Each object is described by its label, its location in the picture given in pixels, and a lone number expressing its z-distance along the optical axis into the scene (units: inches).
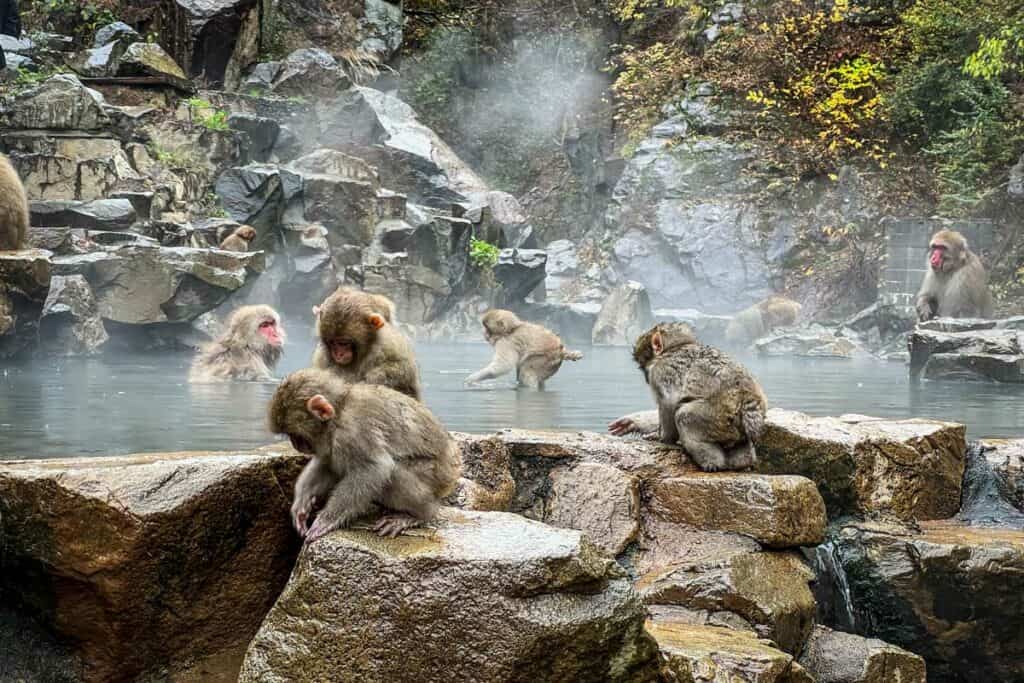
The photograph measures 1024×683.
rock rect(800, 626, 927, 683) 145.1
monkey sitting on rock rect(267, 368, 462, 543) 114.3
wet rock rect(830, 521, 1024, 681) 164.9
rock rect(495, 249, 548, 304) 642.2
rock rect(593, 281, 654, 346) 609.9
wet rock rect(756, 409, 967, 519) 181.2
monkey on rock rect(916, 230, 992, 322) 449.4
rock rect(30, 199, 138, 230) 438.6
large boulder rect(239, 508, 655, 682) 105.3
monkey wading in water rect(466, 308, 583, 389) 350.6
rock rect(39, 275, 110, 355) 384.8
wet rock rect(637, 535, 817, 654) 141.8
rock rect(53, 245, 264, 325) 408.2
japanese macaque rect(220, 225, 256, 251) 478.3
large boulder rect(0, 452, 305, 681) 110.0
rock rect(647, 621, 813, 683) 116.9
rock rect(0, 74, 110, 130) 483.8
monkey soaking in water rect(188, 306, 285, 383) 331.3
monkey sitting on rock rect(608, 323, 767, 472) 168.6
